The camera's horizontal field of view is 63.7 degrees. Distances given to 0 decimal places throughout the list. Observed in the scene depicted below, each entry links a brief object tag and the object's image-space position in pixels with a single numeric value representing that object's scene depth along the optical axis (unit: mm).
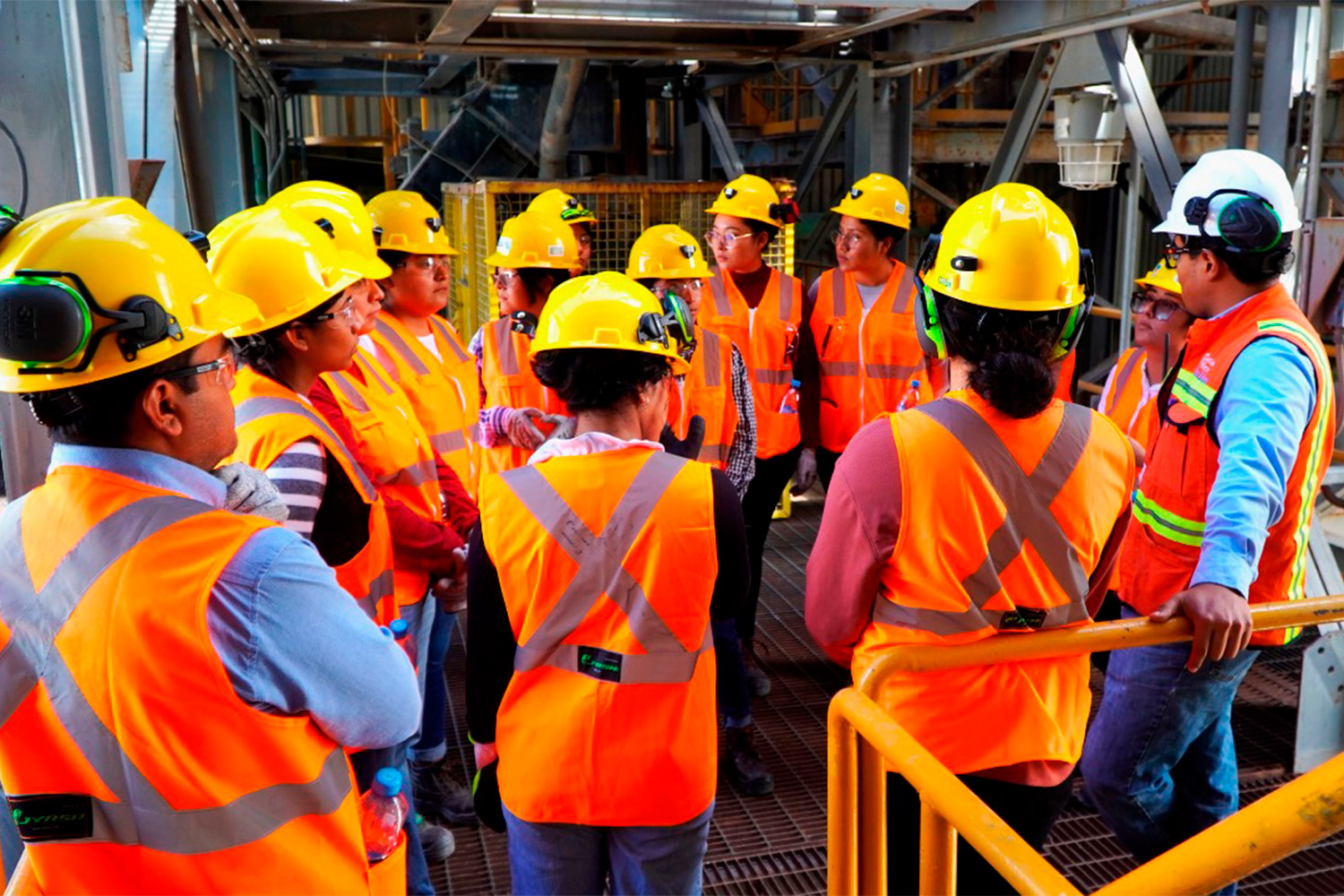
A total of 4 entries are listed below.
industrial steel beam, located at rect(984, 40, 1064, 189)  5465
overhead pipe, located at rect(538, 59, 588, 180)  6977
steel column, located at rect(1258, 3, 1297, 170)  4199
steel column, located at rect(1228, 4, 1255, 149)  4645
